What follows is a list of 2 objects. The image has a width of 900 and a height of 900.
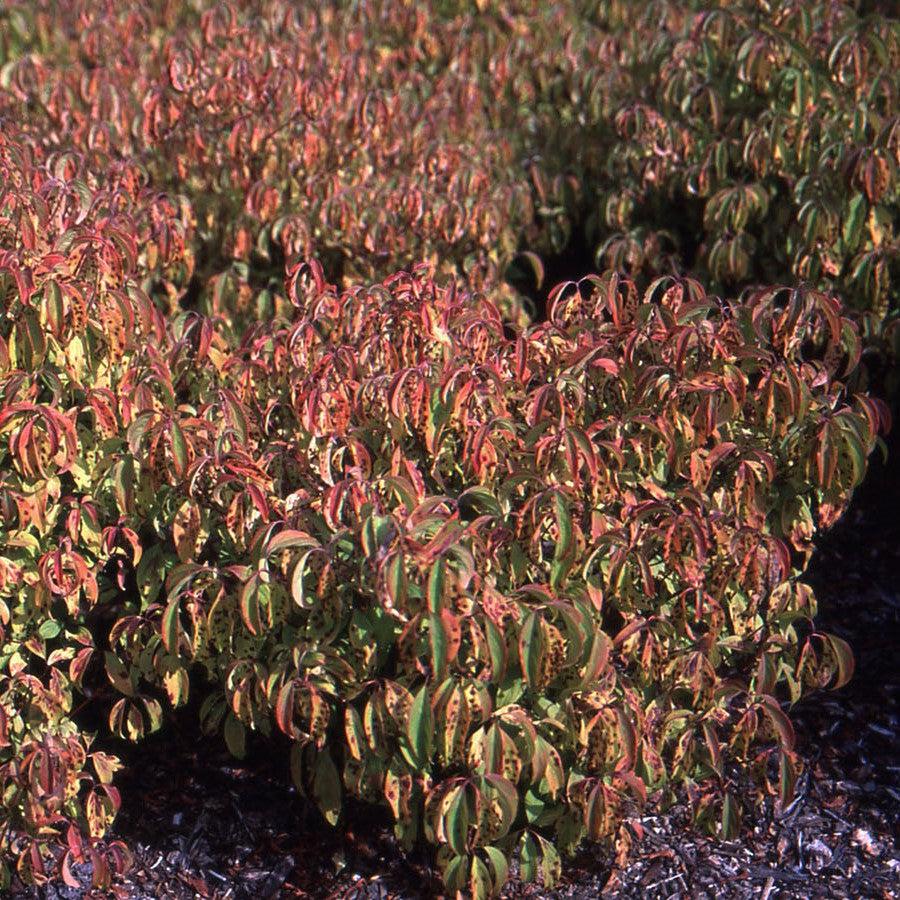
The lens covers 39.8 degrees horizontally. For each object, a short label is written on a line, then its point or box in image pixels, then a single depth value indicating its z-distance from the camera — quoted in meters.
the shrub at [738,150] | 3.88
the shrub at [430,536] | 2.42
